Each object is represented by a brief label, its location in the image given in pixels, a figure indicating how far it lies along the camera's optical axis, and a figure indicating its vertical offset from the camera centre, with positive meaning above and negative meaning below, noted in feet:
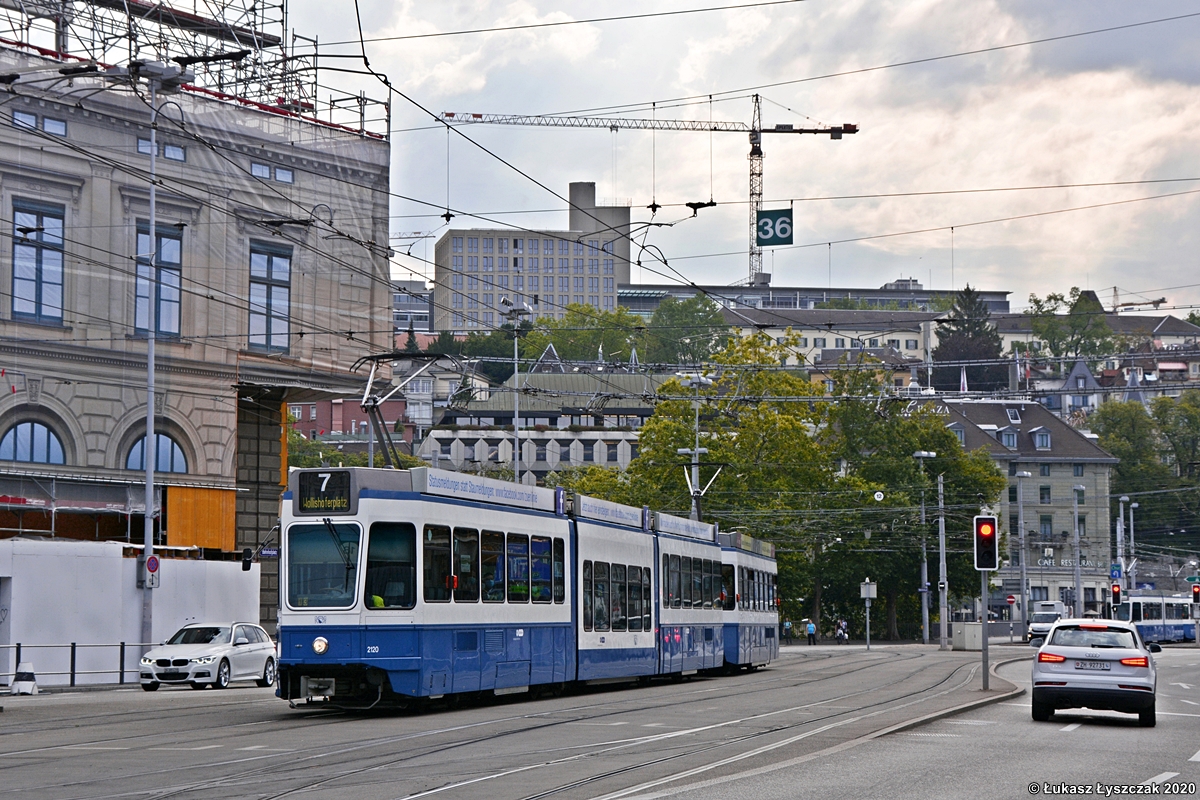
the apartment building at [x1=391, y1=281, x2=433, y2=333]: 612.37 +93.53
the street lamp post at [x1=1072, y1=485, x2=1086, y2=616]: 298.15 -6.75
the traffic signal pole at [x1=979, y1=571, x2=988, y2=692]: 87.52 -2.65
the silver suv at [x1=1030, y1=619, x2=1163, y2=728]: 67.36 -4.90
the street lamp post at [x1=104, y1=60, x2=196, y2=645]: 95.50 +21.87
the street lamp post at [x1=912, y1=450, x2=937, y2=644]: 246.88 -4.92
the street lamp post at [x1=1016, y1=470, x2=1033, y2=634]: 280.33 -7.29
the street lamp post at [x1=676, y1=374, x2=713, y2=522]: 184.44 +12.92
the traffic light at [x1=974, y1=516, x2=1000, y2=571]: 89.61 +0.80
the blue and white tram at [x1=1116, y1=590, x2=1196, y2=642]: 275.39 -10.10
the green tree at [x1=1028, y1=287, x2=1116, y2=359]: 503.61 +72.02
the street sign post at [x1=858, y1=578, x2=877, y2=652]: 206.90 -4.25
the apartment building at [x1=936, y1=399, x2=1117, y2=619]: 357.41 +14.44
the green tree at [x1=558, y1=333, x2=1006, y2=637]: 231.50 +12.06
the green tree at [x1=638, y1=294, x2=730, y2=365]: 484.74 +67.66
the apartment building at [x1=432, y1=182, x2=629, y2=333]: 613.11 +111.39
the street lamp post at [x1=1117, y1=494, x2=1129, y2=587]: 296.88 +3.24
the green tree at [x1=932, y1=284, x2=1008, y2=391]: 484.74 +64.40
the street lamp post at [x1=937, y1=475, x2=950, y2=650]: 220.29 -2.20
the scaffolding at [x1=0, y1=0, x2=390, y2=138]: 131.54 +44.54
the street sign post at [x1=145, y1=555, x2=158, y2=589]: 107.86 -1.07
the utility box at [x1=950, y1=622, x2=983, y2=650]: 206.49 -10.34
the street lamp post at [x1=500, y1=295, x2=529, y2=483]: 151.74 +23.24
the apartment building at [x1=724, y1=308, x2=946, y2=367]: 536.42 +79.67
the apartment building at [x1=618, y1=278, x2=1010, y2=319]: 624.55 +102.11
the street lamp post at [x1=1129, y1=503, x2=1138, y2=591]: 317.18 -3.02
